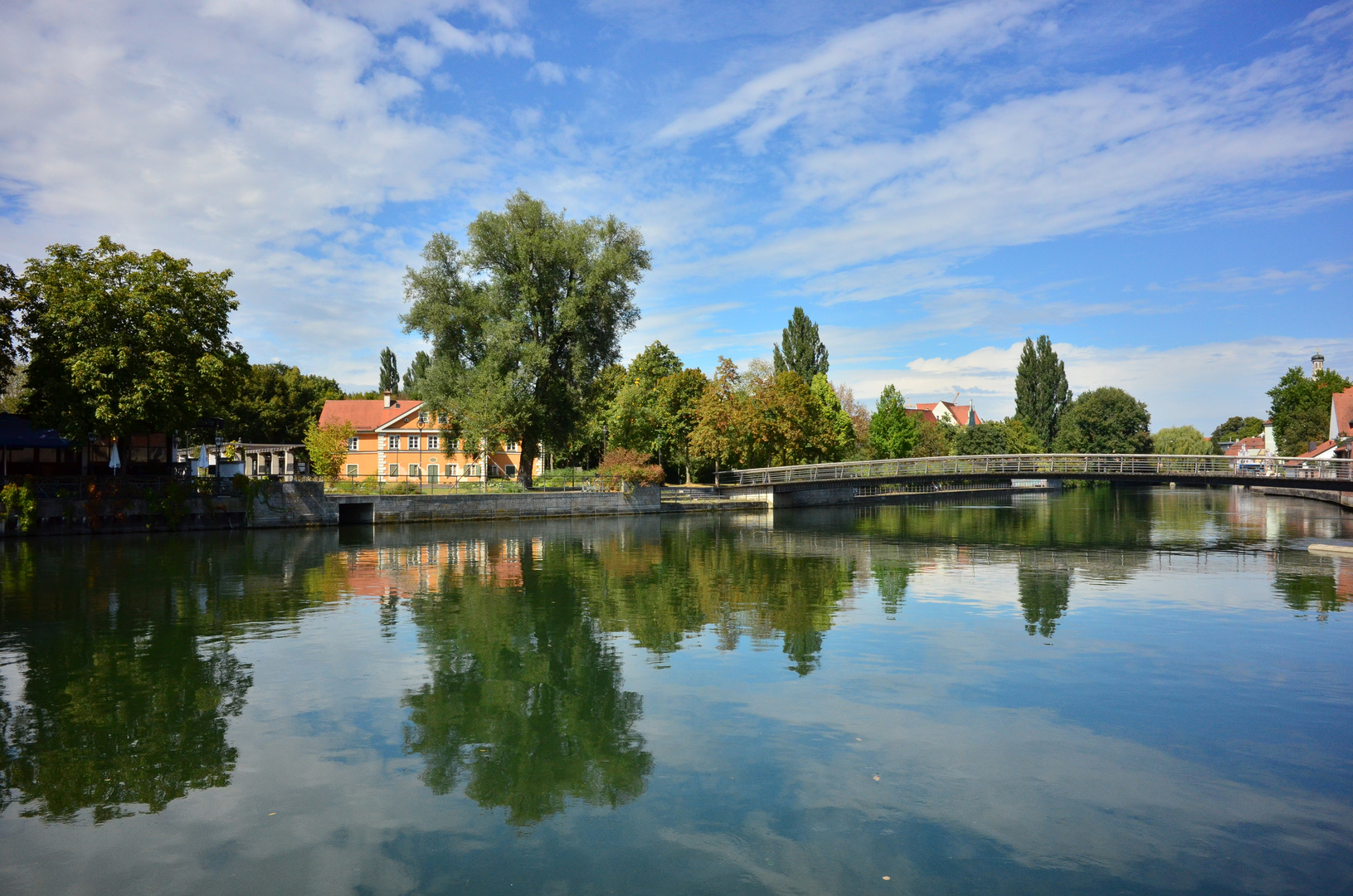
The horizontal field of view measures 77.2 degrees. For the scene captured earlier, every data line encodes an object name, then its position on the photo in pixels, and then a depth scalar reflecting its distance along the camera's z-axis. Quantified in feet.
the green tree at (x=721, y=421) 200.95
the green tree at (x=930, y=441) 299.38
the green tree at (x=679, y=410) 214.28
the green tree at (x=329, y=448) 228.02
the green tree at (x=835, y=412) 247.09
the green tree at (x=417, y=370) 311.47
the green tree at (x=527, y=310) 159.84
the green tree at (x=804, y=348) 267.80
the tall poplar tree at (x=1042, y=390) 336.08
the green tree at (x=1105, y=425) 331.77
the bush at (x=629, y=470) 174.91
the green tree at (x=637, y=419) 210.79
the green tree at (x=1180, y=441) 411.13
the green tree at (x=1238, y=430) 577.84
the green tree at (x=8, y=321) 111.04
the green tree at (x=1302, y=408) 270.46
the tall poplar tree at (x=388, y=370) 350.43
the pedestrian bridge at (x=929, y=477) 129.59
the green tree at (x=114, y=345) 109.81
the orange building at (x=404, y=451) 252.62
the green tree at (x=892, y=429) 285.23
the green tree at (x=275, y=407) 247.09
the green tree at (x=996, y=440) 318.24
